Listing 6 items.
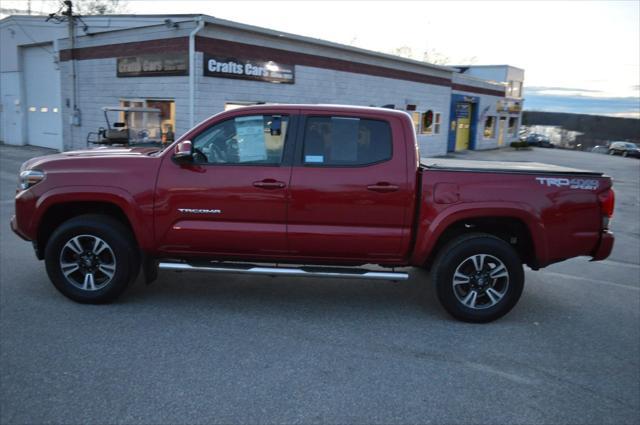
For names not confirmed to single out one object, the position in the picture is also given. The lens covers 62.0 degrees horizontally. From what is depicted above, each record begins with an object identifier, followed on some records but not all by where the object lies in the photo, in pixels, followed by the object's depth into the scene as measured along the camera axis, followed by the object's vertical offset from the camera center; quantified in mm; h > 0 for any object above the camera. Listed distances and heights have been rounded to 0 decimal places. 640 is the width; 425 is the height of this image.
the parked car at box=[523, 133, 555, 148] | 54412 -578
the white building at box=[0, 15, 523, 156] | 16562 +1776
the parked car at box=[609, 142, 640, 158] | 50650 -1010
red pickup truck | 4848 -735
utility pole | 20469 +1646
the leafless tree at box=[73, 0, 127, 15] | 34938 +7218
